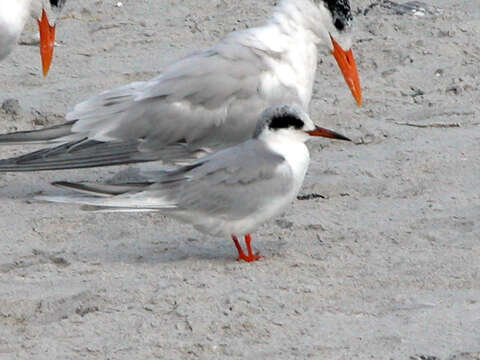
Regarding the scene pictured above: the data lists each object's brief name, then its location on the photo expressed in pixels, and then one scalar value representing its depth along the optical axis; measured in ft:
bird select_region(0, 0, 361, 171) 31.60
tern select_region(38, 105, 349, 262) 26.86
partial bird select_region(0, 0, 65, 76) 37.04
